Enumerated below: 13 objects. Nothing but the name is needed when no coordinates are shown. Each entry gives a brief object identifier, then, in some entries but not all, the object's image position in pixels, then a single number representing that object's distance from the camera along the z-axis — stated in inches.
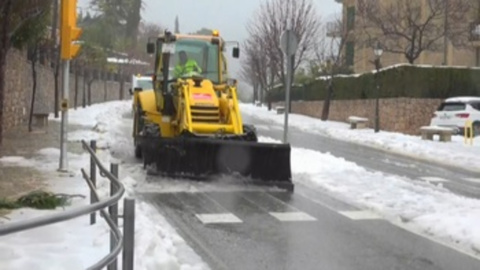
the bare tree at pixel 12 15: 541.4
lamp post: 1148.5
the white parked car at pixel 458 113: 1041.5
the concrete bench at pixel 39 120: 923.4
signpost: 612.4
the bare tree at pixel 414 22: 1401.3
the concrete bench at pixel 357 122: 1267.2
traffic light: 482.9
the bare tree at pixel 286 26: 1749.5
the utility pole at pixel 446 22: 1398.9
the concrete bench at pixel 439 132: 970.7
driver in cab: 579.2
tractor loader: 479.2
